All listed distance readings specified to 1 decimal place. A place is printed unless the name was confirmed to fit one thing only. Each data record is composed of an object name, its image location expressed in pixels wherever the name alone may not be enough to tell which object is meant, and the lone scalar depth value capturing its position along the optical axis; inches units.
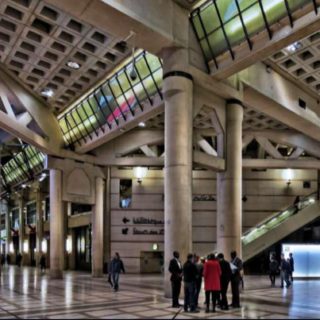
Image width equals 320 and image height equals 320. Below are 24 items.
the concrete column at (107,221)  1443.2
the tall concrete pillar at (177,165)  693.3
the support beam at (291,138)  1286.8
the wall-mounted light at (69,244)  1831.9
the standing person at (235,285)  590.9
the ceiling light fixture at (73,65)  891.4
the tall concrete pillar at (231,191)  809.5
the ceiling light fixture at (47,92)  1047.6
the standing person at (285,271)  903.1
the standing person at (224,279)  569.0
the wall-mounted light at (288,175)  1496.8
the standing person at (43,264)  1648.6
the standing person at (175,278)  585.3
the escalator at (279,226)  1246.3
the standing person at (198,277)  562.6
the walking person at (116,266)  840.9
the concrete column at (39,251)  1956.2
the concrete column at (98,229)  1280.8
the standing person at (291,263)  956.0
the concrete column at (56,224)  1239.5
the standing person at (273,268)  953.2
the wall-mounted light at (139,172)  1491.1
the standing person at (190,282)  545.3
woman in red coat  544.7
